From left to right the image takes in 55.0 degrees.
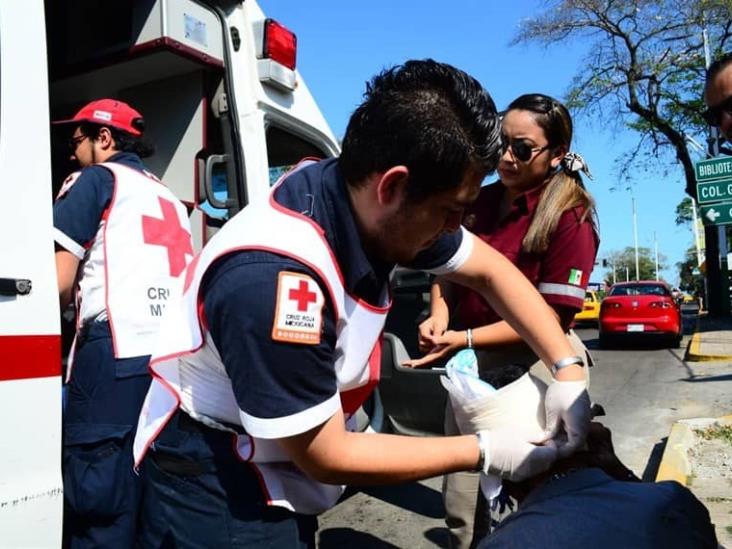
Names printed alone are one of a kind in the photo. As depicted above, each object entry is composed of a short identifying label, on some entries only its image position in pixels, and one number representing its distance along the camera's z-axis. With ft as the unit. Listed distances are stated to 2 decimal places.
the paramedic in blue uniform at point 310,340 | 4.04
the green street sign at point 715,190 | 33.01
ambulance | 5.93
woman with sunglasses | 7.42
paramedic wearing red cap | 6.99
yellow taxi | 73.67
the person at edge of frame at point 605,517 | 3.82
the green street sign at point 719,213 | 33.73
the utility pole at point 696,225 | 133.69
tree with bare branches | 57.62
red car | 48.11
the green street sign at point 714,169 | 32.76
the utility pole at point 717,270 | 67.56
